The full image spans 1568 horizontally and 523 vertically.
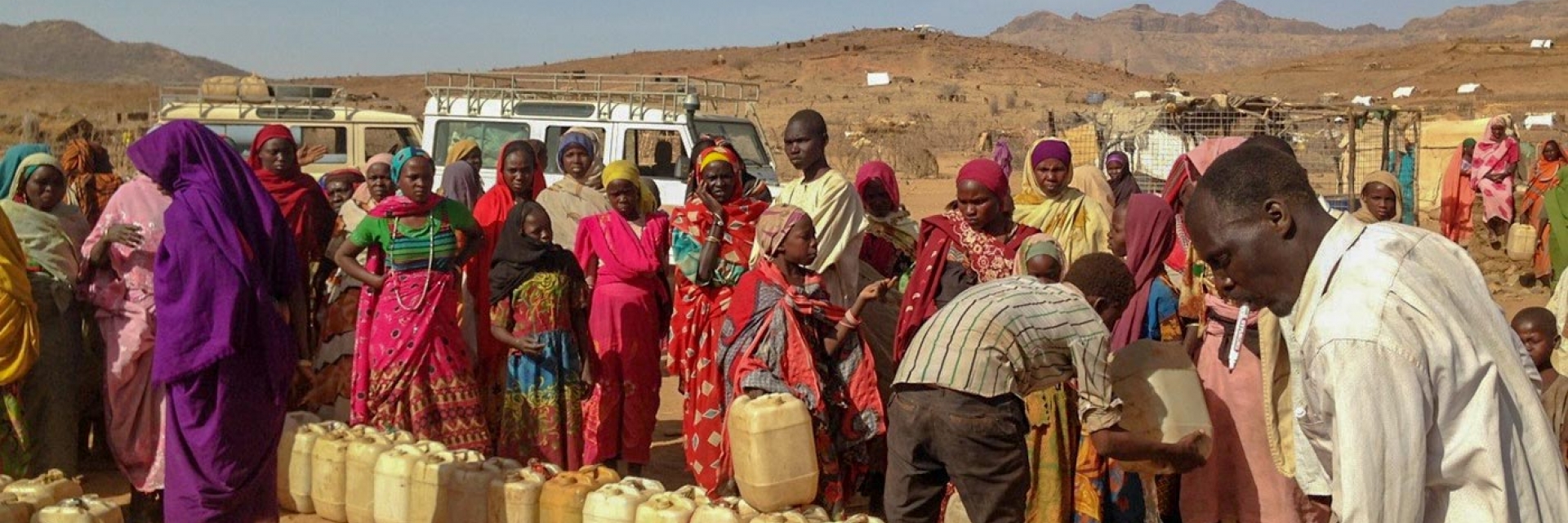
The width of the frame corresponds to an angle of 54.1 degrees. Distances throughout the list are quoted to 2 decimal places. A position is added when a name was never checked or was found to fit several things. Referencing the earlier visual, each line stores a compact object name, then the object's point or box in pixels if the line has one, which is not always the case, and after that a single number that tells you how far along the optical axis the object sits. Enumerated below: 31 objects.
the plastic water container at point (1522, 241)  13.62
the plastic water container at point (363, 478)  6.04
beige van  13.41
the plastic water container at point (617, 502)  5.20
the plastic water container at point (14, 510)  5.07
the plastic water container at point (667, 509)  5.03
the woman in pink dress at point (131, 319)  5.94
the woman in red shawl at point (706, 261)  6.39
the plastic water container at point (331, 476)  6.20
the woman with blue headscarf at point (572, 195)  7.78
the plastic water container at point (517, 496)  5.52
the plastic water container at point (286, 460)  6.42
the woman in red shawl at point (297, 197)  6.98
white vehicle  12.09
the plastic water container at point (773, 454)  4.94
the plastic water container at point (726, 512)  4.91
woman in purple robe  4.97
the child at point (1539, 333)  5.78
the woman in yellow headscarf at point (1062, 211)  6.59
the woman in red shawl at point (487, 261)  7.08
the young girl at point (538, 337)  6.67
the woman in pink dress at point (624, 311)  6.85
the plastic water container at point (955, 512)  5.03
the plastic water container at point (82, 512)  5.11
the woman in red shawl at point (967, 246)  5.77
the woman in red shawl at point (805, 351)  5.42
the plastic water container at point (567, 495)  5.43
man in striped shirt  4.18
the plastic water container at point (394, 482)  5.85
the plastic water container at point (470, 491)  5.66
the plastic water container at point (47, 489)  5.29
